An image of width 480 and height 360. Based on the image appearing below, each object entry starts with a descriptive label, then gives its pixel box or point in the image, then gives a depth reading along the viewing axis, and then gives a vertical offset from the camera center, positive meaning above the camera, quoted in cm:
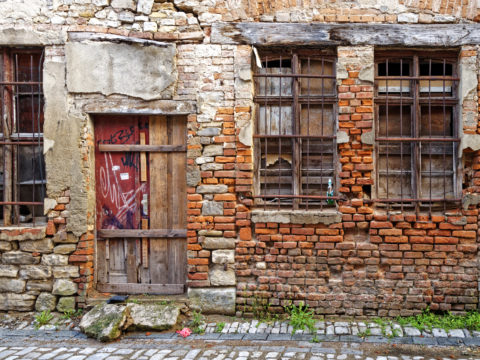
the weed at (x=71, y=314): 448 -164
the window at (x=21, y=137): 468 +50
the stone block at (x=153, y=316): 421 -158
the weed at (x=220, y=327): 423 -170
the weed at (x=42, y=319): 437 -165
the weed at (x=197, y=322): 421 -168
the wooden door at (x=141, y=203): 470 -34
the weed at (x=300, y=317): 420 -162
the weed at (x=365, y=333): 404 -170
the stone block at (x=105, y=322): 400 -158
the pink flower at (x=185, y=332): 413 -172
